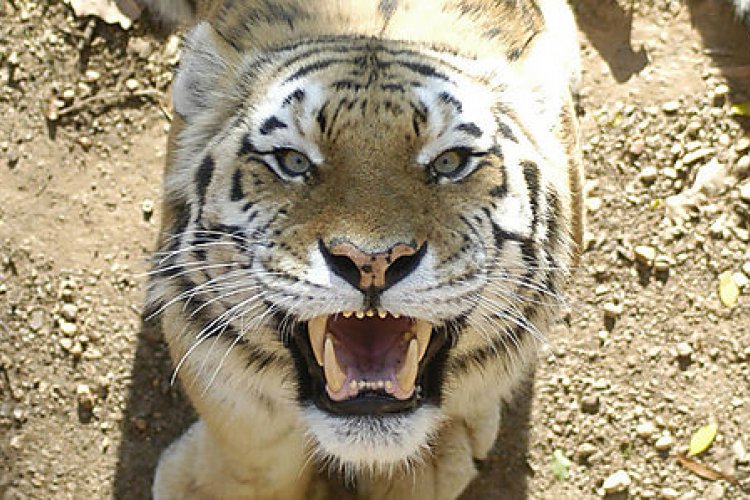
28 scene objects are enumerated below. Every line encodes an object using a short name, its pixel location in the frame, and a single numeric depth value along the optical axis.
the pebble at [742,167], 6.09
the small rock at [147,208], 5.99
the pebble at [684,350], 5.81
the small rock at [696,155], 6.10
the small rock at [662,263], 5.95
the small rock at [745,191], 6.00
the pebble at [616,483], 5.66
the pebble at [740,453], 5.69
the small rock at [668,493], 5.67
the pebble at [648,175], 6.07
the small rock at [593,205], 6.05
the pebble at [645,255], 5.94
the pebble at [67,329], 5.77
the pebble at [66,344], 5.75
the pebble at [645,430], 5.73
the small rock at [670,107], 6.18
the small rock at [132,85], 6.18
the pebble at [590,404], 5.77
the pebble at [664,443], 5.71
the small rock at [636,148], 6.11
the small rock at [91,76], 6.17
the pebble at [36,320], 5.79
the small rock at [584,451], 5.73
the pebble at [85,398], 5.70
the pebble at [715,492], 5.66
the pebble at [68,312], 5.80
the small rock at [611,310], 5.88
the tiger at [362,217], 3.69
